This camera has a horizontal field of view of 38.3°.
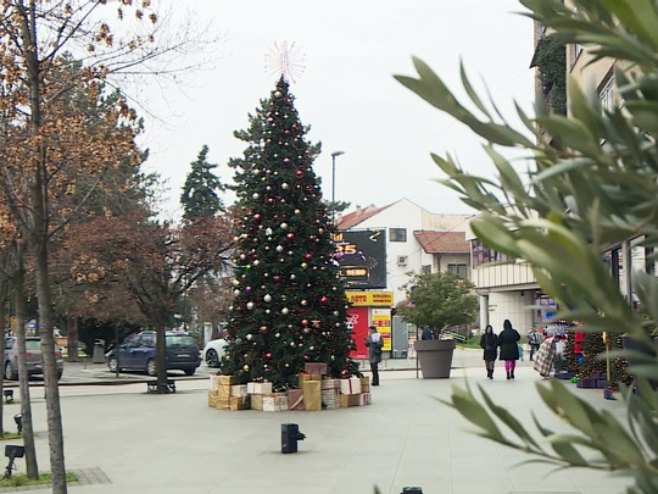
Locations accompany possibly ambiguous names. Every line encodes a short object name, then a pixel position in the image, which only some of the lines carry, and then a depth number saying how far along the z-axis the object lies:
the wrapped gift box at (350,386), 19.31
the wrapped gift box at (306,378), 19.00
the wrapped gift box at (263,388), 19.00
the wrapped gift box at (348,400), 19.22
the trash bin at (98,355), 48.34
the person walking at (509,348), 26.27
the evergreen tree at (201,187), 62.00
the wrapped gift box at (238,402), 19.23
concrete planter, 27.34
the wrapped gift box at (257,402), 18.98
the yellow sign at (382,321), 43.16
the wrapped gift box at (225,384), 19.36
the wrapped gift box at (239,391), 19.30
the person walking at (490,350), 27.00
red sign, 41.41
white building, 83.38
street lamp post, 47.09
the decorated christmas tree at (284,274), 19.55
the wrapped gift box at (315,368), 19.09
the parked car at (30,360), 32.03
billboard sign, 42.25
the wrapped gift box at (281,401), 18.83
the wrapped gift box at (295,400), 18.94
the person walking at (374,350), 25.81
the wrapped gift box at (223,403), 19.33
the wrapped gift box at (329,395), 19.12
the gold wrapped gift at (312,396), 18.78
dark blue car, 33.62
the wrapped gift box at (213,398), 19.84
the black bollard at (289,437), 12.26
